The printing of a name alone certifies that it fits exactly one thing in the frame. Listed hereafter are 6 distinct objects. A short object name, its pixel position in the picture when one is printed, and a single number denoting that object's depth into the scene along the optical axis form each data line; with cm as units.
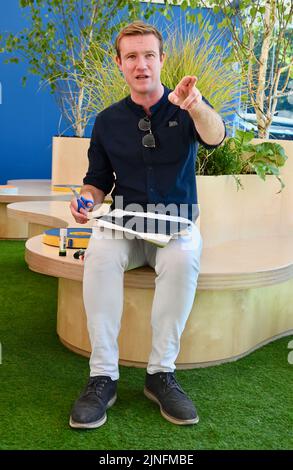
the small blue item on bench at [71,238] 238
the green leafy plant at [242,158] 265
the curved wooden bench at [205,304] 210
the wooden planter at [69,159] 483
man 183
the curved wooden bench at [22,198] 443
